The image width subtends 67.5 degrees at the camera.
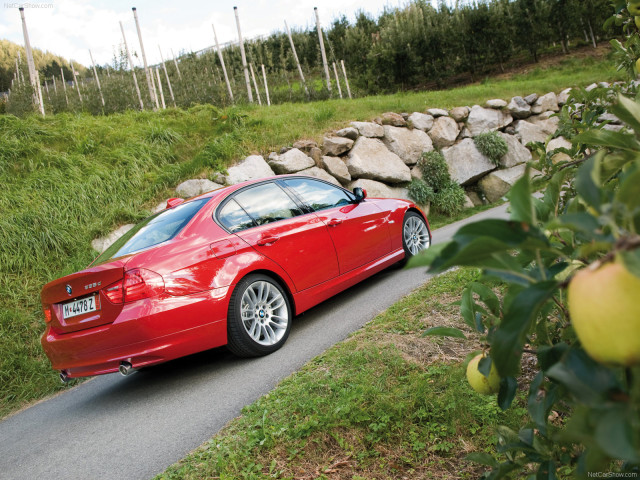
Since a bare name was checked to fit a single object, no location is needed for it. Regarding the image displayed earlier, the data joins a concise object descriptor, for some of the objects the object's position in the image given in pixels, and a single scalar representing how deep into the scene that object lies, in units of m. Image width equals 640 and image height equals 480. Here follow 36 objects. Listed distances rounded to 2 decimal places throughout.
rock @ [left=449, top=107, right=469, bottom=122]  12.03
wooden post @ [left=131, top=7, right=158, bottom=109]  15.73
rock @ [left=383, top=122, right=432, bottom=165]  10.43
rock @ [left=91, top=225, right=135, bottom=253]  6.58
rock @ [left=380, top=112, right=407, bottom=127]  11.23
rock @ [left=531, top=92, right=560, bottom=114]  13.07
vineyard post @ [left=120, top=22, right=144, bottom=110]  17.85
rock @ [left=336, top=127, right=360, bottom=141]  10.14
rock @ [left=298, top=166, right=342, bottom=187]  8.96
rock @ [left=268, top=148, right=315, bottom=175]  8.95
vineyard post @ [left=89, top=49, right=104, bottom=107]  17.69
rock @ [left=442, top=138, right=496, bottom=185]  10.62
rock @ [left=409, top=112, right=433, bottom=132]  11.45
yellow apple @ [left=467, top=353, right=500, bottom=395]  1.00
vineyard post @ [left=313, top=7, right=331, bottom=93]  17.50
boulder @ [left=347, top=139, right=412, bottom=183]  9.57
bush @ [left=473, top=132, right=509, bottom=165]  10.91
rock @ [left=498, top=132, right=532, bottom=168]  11.11
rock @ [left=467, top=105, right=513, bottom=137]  11.95
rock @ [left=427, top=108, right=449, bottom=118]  11.97
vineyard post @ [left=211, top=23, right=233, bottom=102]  16.73
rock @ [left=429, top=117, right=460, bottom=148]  11.34
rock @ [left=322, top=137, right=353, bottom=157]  9.64
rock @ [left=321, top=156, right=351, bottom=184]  9.25
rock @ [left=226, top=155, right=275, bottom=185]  8.38
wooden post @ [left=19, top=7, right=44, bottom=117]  13.15
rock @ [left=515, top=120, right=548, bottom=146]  12.24
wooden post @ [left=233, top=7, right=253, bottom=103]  16.16
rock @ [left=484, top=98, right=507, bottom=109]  12.69
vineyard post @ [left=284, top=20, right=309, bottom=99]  17.78
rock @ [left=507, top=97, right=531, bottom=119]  12.72
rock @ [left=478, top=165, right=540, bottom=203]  10.61
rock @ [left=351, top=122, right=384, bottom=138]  10.45
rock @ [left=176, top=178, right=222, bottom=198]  7.84
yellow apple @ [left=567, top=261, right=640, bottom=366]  0.41
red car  3.21
